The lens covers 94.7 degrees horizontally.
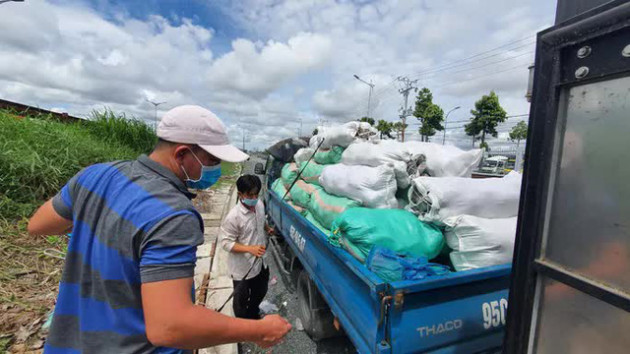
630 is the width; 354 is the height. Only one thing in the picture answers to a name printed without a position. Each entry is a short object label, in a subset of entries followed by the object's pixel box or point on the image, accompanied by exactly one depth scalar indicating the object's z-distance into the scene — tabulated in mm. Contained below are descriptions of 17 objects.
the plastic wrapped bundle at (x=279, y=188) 4406
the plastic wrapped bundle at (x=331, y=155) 3568
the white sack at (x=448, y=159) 2453
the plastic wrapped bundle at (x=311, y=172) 3533
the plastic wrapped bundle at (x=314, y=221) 2579
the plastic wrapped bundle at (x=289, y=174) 4324
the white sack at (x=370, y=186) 2277
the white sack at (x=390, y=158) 2442
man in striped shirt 852
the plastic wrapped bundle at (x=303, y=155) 4203
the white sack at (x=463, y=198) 1918
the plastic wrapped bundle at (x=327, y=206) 2383
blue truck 1420
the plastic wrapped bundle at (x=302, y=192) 3209
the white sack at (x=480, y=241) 1724
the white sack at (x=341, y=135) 3410
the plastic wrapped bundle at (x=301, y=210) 3200
